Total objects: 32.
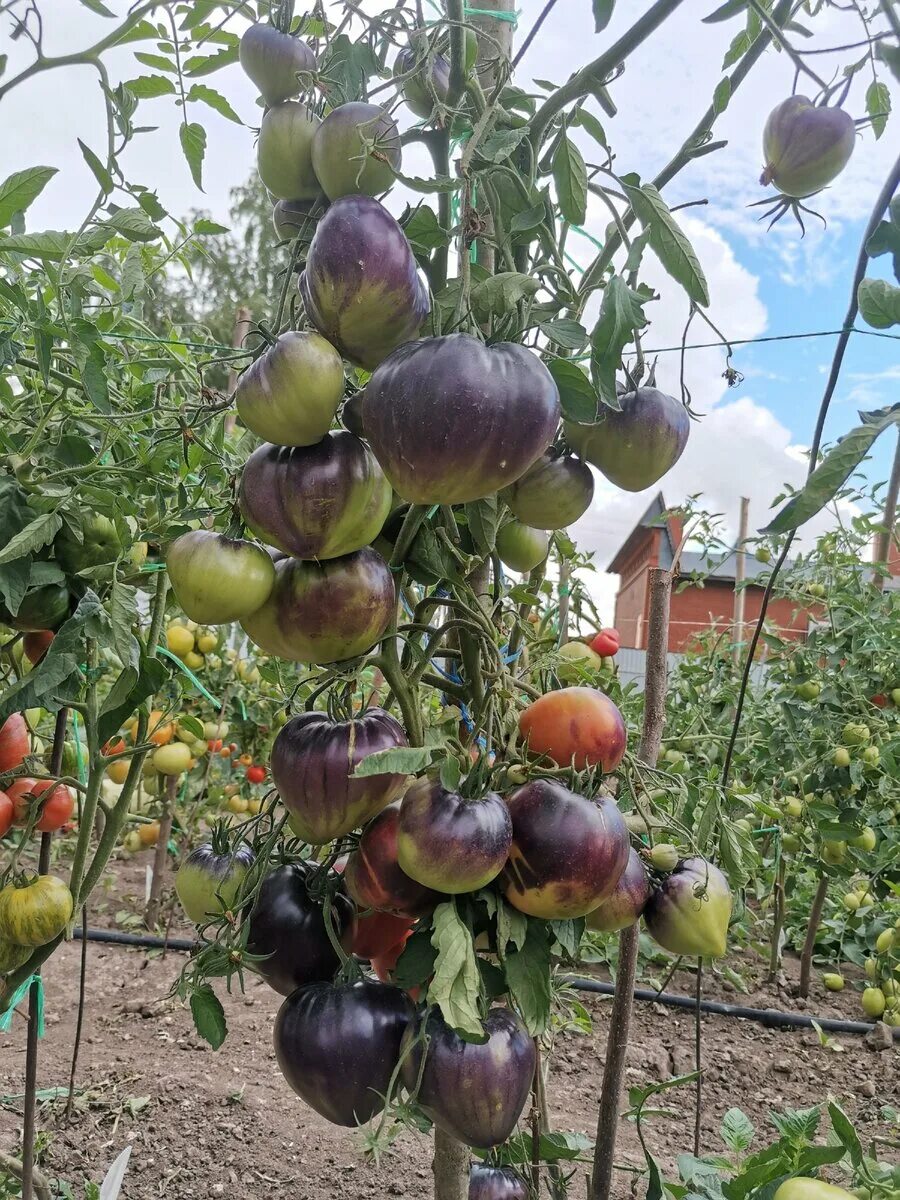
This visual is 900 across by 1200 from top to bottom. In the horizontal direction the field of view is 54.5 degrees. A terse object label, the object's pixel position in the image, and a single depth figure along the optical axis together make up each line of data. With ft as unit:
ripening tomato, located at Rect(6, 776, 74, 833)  3.42
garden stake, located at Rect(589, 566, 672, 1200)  3.01
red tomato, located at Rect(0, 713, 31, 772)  3.45
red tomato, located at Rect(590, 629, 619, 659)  5.59
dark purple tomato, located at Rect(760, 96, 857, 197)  2.27
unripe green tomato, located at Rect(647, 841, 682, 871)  2.47
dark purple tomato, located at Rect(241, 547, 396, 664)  2.02
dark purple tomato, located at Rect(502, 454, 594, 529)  2.24
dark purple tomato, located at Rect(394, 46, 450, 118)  2.30
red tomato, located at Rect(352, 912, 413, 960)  2.40
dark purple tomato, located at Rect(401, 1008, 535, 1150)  2.02
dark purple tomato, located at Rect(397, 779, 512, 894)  1.87
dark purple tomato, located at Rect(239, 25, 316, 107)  2.23
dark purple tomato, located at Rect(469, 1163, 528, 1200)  2.99
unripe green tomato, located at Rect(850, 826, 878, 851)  7.44
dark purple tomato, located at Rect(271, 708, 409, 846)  2.07
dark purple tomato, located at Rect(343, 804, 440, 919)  2.08
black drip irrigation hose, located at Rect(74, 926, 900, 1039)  7.54
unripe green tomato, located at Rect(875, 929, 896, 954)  6.55
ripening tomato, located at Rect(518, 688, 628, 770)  2.25
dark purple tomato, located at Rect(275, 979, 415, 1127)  2.08
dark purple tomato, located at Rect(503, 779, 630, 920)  1.96
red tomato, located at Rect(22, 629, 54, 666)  3.24
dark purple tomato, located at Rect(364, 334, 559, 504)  1.67
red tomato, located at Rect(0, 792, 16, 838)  3.30
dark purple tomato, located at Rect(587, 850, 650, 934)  2.31
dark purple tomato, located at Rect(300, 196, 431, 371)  1.82
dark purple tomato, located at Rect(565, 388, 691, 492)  2.20
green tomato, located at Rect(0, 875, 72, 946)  2.92
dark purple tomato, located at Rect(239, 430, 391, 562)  1.90
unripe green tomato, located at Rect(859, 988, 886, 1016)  7.55
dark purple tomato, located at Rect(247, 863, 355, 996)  2.29
